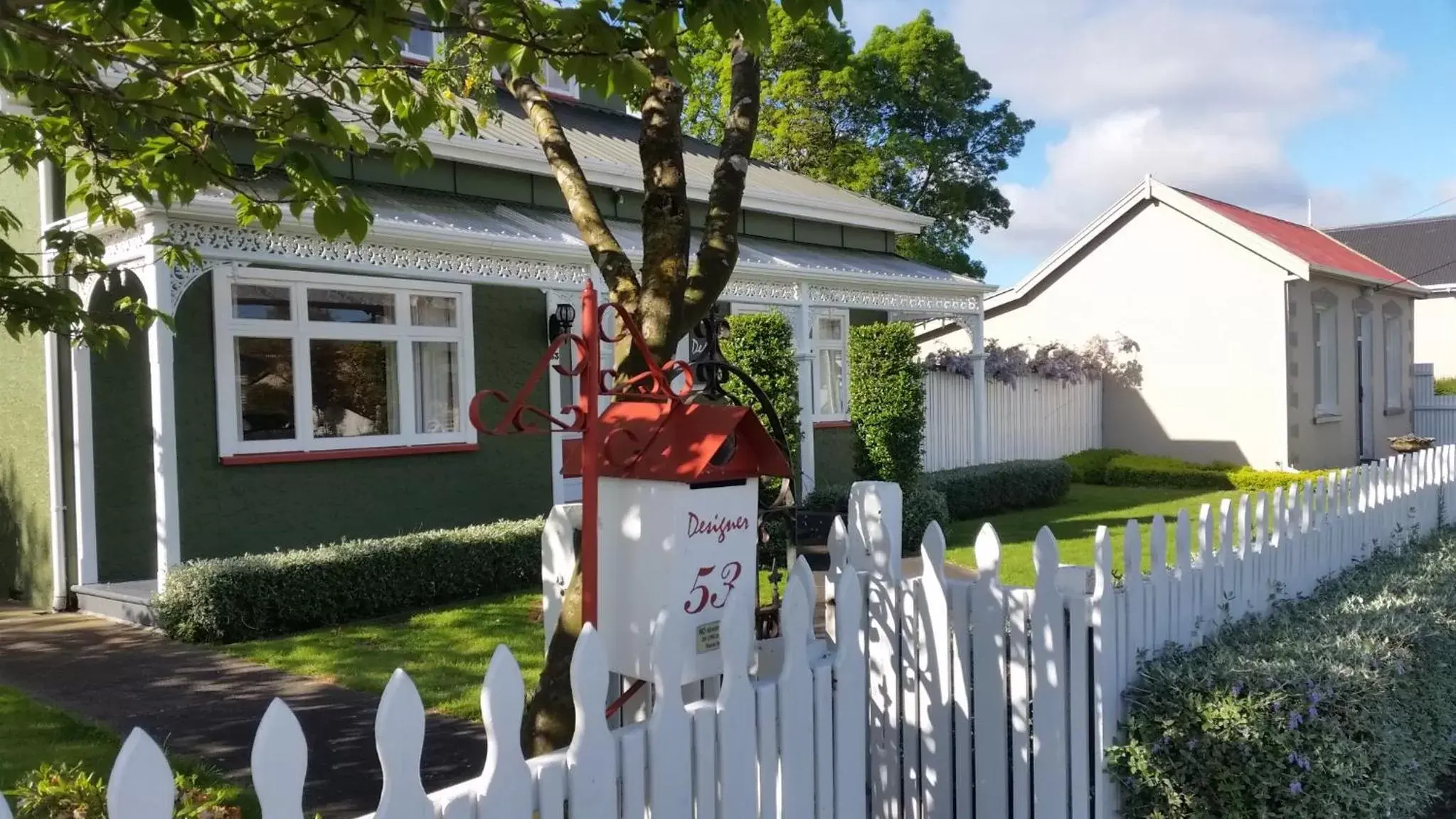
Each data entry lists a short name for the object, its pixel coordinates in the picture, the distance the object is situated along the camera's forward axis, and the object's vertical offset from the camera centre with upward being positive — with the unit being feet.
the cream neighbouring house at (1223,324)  59.36 +3.18
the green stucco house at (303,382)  29.40 +0.49
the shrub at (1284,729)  11.50 -3.76
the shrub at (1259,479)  55.98 -5.07
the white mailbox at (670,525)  9.34 -1.14
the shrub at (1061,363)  54.70 +1.10
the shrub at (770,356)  34.96 +1.02
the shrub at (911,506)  37.68 -4.12
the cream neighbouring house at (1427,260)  103.30 +11.49
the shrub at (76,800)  10.27 -3.73
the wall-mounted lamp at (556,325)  26.99 +2.29
